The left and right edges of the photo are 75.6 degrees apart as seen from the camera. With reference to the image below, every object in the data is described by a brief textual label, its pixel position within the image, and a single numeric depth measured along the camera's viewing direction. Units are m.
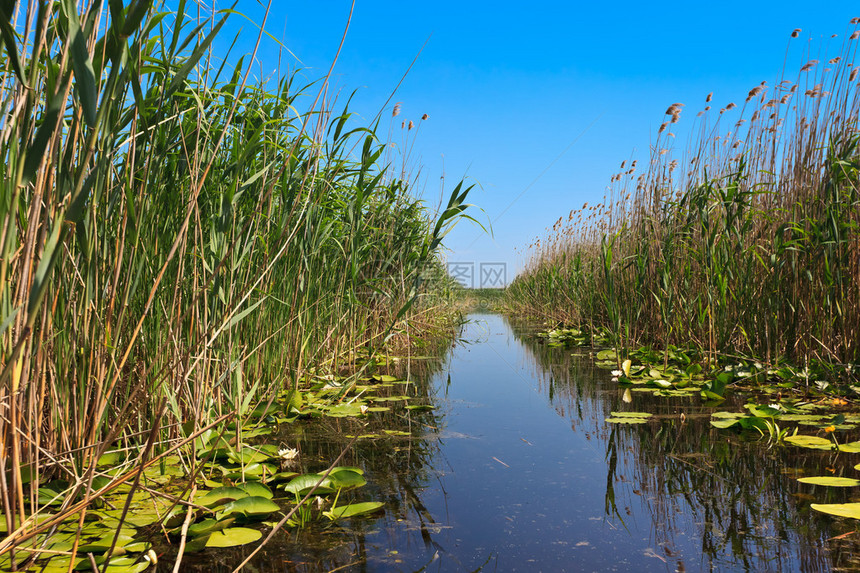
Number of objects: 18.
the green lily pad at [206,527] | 1.21
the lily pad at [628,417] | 2.33
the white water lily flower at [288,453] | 1.78
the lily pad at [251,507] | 1.31
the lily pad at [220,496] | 1.37
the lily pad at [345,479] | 1.53
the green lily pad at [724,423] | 2.18
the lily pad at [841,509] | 1.31
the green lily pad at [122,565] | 1.09
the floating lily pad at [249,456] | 1.72
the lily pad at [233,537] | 1.21
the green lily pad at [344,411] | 2.46
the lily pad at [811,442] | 1.91
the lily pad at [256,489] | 1.42
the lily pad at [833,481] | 1.54
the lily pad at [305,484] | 1.46
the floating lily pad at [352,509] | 1.36
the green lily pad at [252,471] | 1.64
